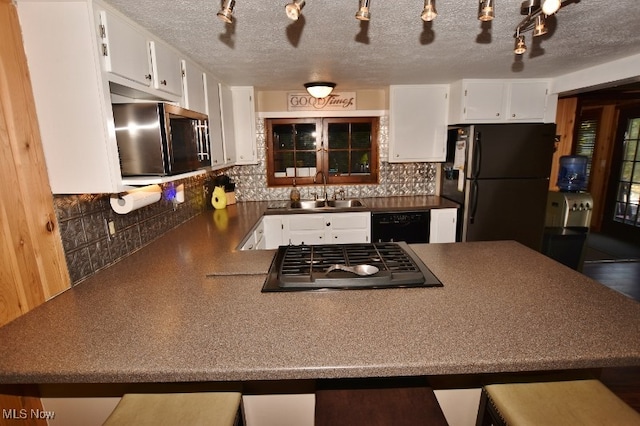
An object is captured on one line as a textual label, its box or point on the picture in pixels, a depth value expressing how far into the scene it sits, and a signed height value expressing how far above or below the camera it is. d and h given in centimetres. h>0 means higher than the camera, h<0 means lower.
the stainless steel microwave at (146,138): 151 +9
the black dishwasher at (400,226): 332 -75
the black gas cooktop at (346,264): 139 -55
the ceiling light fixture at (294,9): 100 +45
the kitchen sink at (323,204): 368 -57
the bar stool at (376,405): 115 -95
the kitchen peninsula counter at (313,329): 93 -60
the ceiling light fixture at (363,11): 104 +46
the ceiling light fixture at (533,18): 117 +49
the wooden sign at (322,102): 364 +59
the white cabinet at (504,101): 314 +50
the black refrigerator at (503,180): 314 -27
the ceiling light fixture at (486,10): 106 +47
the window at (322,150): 378 +5
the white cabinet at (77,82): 129 +32
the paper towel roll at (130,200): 175 -25
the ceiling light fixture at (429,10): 105 +47
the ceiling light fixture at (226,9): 102 +46
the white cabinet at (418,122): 341 +33
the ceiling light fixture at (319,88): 301 +62
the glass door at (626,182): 477 -49
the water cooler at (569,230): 367 -91
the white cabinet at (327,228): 331 -77
